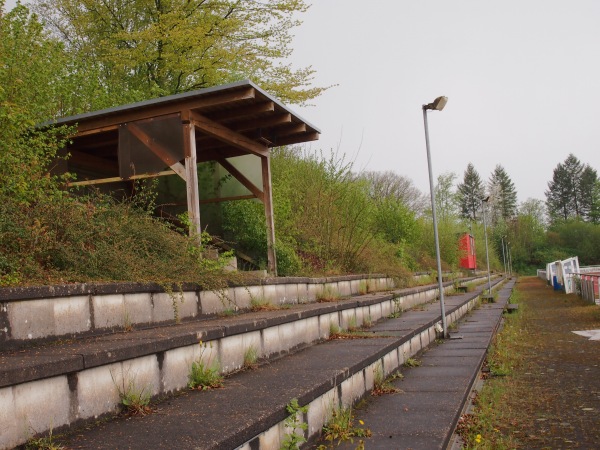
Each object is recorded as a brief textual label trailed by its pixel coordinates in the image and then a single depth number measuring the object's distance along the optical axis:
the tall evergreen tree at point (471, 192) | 87.94
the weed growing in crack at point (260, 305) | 5.26
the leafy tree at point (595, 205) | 80.27
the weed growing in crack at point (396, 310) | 8.20
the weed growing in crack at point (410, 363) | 5.69
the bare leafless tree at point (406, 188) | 55.97
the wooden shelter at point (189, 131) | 6.95
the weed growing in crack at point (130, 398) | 2.54
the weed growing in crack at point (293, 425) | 2.48
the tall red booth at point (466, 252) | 25.95
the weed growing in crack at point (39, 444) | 2.02
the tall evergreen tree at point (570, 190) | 88.25
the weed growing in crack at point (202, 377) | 3.08
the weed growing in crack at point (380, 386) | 4.32
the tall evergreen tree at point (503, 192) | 87.38
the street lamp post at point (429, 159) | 7.75
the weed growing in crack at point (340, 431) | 3.07
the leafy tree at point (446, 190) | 46.44
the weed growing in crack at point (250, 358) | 3.70
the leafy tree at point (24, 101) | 4.86
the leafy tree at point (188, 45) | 12.97
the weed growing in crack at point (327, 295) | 7.17
